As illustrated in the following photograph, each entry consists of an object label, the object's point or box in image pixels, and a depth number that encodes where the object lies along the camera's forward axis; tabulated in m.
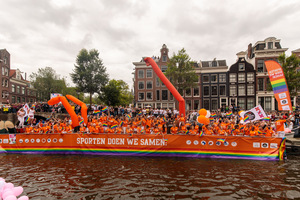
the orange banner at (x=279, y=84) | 9.55
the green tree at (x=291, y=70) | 25.17
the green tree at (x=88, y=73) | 35.84
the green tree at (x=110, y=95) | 36.94
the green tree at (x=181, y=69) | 28.61
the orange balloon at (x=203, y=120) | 9.47
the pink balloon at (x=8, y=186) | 3.00
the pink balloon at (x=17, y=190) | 2.90
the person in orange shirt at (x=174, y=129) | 11.63
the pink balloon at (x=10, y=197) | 2.62
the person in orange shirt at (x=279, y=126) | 9.60
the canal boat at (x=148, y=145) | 8.90
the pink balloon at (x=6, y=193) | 2.76
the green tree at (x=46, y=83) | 40.53
